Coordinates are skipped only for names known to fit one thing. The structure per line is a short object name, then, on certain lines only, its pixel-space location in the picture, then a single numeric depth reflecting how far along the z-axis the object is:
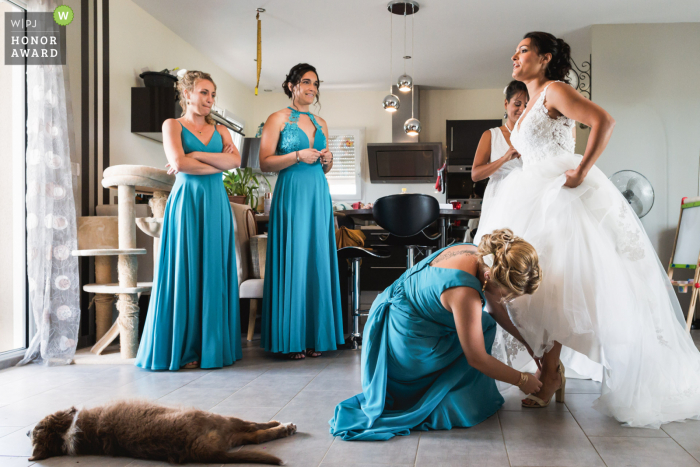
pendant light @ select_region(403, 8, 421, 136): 6.16
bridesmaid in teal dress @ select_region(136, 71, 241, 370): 3.04
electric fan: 5.34
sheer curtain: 3.26
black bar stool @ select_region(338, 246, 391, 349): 3.57
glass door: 3.48
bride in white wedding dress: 2.04
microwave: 7.68
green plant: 6.02
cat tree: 3.33
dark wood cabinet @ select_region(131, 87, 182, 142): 4.73
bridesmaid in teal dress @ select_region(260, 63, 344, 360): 3.29
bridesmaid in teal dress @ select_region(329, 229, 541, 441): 1.81
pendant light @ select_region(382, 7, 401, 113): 5.69
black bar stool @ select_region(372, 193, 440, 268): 3.59
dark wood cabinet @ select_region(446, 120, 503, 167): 7.50
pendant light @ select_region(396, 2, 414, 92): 5.55
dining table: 3.92
